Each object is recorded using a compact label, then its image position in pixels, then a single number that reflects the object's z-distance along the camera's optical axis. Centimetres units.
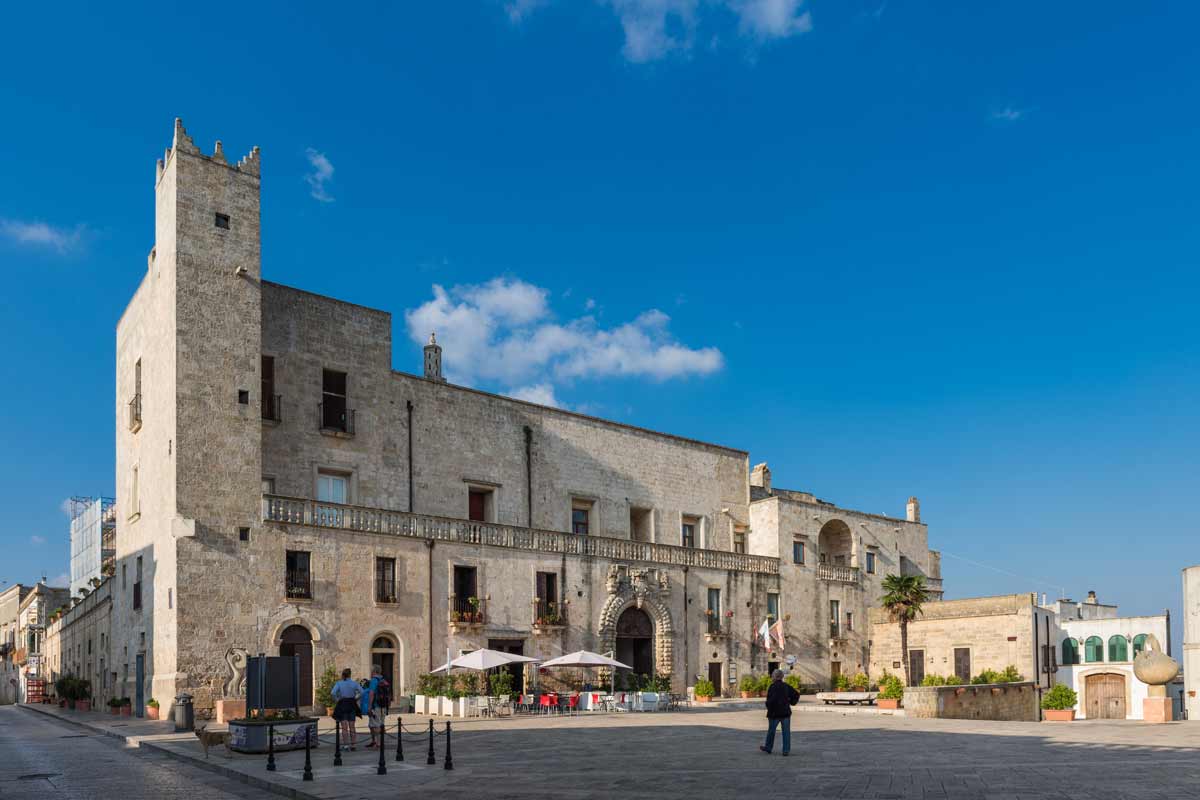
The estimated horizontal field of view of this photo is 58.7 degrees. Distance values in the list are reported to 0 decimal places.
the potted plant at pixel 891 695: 3503
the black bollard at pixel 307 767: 1638
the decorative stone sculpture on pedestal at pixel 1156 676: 2911
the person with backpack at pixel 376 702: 2158
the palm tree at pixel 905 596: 4391
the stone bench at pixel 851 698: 3753
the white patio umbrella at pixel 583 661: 3416
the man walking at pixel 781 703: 1877
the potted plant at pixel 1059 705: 3629
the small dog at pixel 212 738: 2070
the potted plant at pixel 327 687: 3061
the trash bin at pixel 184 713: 2697
